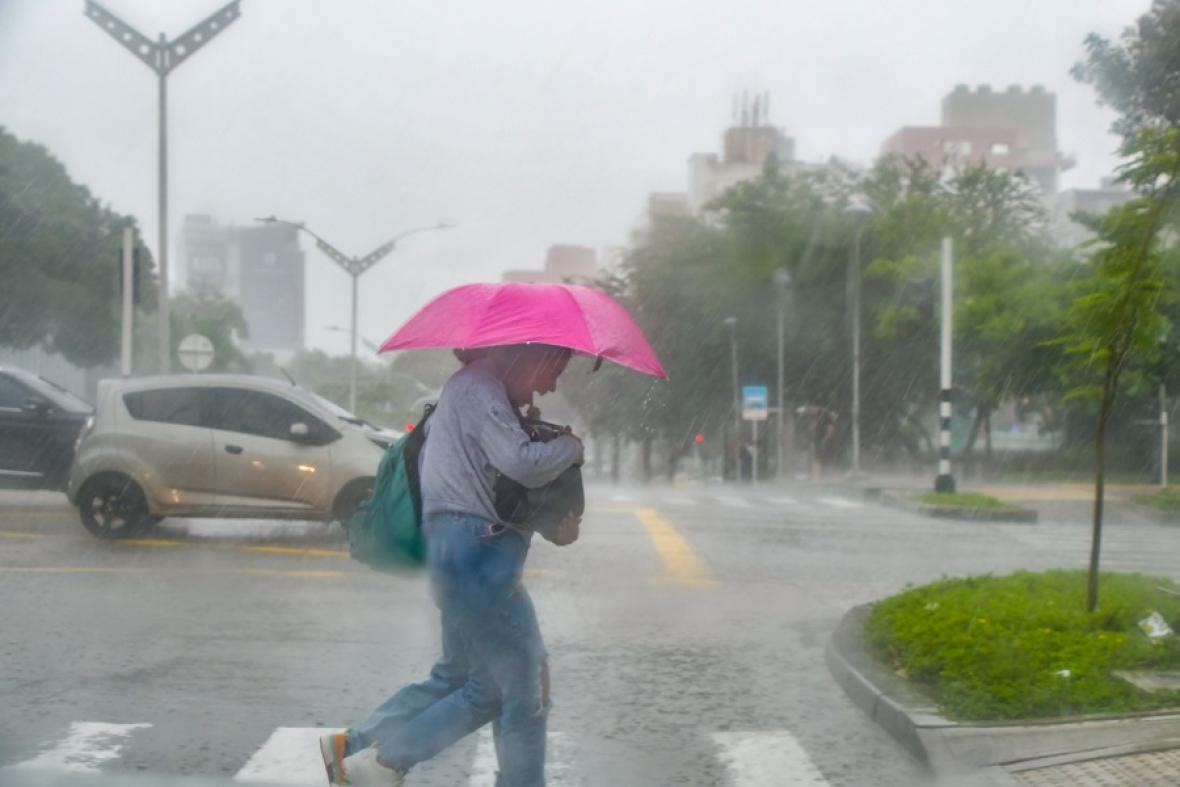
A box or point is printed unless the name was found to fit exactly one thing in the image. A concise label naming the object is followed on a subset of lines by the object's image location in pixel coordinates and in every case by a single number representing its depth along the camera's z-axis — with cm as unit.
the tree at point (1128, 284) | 824
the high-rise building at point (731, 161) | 12425
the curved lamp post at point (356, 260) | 2797
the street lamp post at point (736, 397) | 4366
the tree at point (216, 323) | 5414
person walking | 462
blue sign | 4289
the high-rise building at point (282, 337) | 16400
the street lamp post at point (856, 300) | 3303
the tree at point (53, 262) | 4062
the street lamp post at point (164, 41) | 2294
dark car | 1670
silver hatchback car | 1398
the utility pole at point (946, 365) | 2639
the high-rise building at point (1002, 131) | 12069
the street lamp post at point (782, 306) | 4206
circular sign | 2612
